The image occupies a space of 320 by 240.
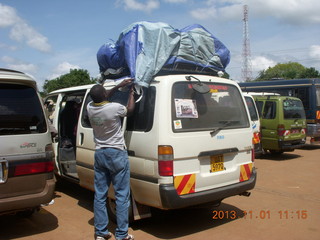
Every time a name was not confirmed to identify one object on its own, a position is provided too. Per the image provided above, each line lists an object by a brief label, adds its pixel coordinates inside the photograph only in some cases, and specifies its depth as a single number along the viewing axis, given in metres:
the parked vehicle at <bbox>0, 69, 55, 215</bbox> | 3.88
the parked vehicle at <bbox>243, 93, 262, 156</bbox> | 8.51
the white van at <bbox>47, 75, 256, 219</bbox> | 3.92
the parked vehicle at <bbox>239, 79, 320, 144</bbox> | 12.33
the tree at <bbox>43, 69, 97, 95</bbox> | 39.92
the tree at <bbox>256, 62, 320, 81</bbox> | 41.06
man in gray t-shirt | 4.00
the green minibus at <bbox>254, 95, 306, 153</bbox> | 10.16
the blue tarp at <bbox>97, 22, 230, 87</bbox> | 4.25
